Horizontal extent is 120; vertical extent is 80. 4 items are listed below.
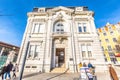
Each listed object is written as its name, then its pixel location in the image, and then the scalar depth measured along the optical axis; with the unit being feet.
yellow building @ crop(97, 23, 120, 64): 68.46
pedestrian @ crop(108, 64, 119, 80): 12.07
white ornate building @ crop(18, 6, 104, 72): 28.43
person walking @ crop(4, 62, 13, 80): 16.57
